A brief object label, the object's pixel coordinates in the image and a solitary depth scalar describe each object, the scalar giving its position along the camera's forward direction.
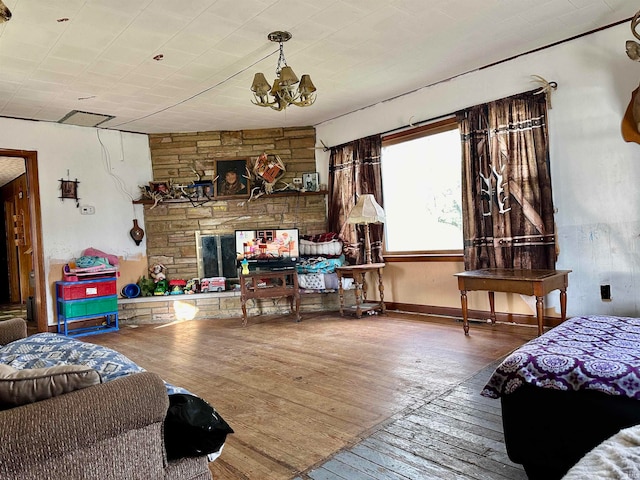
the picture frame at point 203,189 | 5.81
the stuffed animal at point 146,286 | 5.63
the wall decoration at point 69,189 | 5.24
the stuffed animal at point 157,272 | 5.76
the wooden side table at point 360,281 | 4.94
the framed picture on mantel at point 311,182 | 5.92
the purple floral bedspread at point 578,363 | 1.58
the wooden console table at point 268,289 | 4.98
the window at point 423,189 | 4.69
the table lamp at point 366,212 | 4.88
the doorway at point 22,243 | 5.07
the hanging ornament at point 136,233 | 5.76
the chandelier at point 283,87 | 3.17
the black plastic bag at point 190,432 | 1.46
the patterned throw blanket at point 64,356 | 1.85
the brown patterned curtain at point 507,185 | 3.87
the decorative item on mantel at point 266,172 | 5.77
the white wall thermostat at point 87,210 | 5.40
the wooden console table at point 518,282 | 3.31
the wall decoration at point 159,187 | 5.79
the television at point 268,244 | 5.41
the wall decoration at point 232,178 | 5.89
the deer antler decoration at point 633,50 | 3.03
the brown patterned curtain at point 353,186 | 5.28
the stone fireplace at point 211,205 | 5.90
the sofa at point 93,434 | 1.19
